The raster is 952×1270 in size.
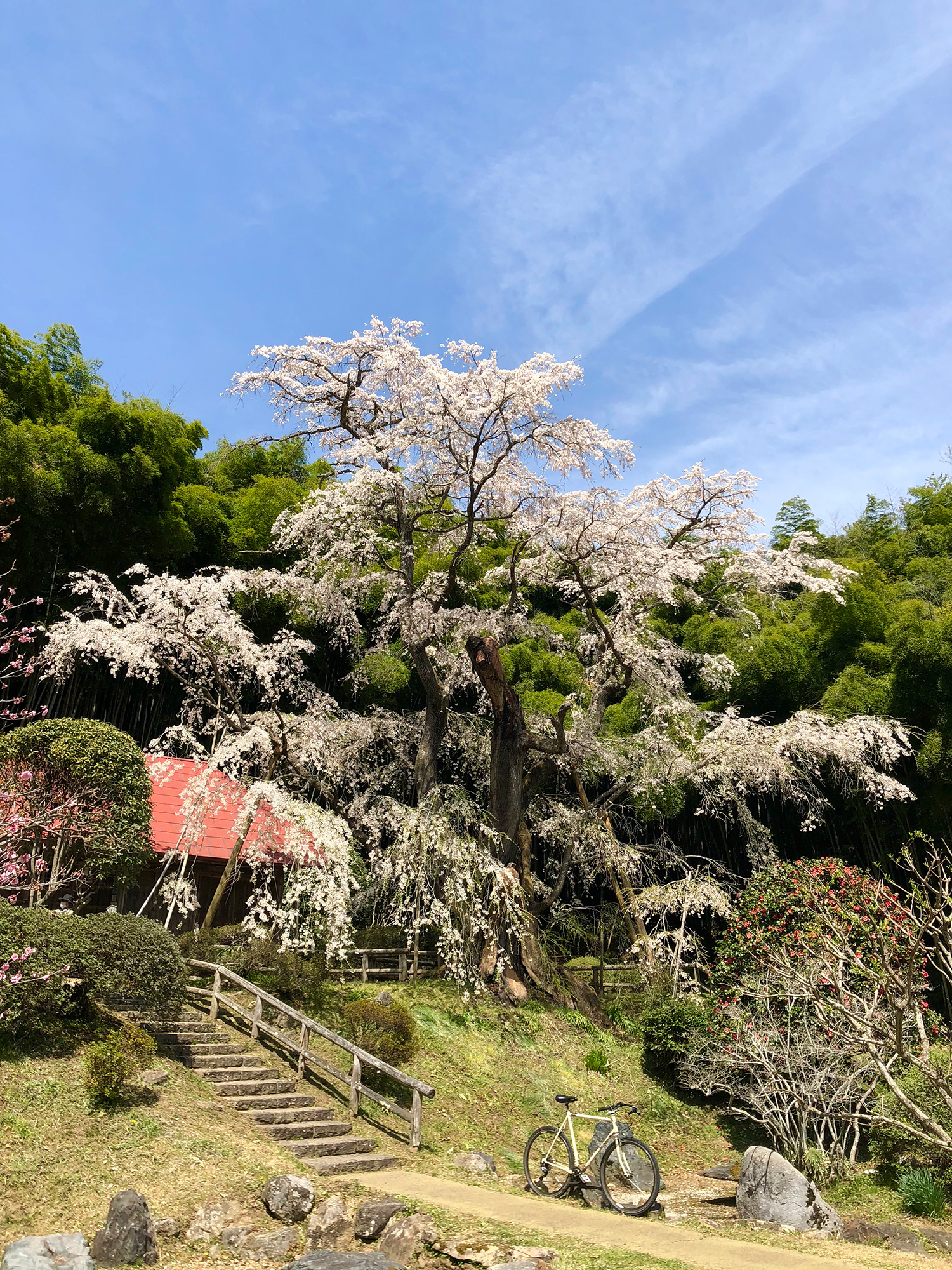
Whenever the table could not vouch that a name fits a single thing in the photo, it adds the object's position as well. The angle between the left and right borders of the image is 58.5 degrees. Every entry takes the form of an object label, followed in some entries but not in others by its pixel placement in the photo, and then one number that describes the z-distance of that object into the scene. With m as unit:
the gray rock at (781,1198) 7.38
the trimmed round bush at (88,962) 7.64
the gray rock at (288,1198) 6.44
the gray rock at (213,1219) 6.02
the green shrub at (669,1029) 11.70
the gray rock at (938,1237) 7.24
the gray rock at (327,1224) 6.04
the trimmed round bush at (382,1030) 9.93
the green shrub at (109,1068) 7.22
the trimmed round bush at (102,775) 9.74
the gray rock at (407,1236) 5.68
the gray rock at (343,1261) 5.09
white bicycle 7.09
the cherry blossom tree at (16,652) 12.38
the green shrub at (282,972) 10.63
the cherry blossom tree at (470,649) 11.46
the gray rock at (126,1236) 5.56
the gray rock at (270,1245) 5.81
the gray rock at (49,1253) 4.96
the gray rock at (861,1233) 7.16
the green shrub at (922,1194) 8.07
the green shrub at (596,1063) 11.56
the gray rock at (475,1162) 8.39
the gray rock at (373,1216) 6.09
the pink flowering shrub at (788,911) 9.50
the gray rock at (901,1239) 6.96
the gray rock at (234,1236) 5.93
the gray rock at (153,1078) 7.81
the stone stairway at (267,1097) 7.86
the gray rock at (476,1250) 5.32
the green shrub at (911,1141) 8.97
